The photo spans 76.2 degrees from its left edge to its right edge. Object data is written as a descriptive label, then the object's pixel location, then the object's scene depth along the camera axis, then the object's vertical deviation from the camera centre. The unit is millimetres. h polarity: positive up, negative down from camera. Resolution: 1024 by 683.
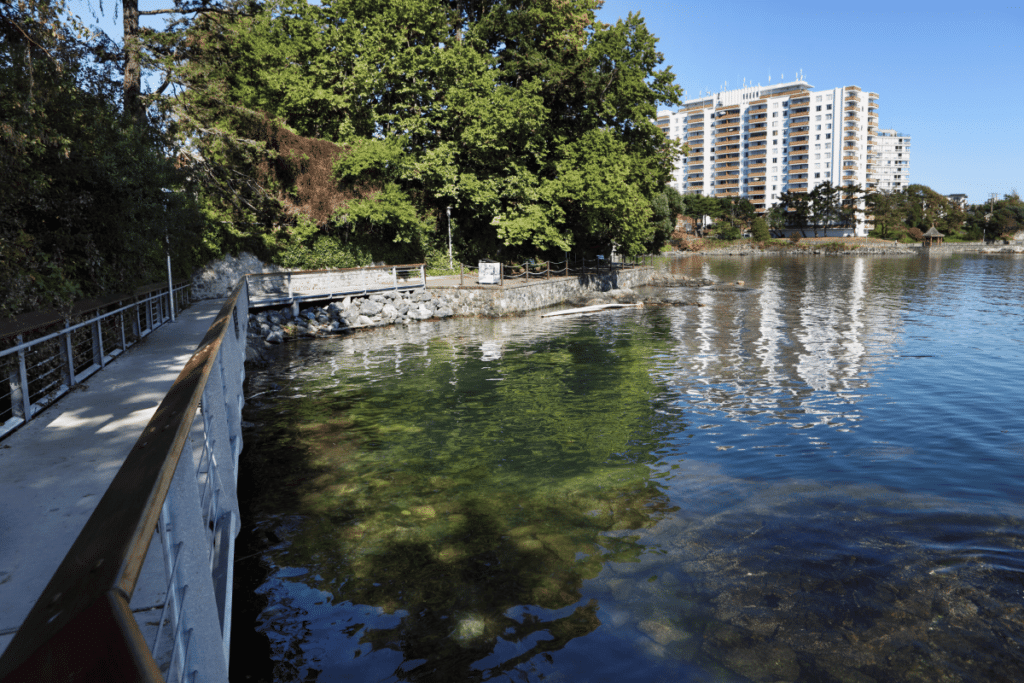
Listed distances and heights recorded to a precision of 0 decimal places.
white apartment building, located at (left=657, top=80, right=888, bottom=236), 140875 +25074
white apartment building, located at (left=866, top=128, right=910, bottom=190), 173375 +24215
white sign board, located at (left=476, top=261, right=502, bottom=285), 31297 -775
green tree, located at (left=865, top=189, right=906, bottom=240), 109375 +6223
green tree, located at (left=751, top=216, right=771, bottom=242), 113000 +3678
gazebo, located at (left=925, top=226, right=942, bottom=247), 105875 +1933
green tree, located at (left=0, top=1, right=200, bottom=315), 9055 +1608
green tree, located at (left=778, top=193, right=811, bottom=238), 111875 +7229
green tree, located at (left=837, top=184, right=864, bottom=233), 109812 +7336
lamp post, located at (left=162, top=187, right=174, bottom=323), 17959 +509
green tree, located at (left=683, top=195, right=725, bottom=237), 118562 +8446
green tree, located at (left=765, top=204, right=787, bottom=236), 116062 +6189
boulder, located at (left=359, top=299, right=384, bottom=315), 28016 -2043
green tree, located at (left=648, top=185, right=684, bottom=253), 60675 +3490
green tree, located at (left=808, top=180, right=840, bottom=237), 109812 +7867
